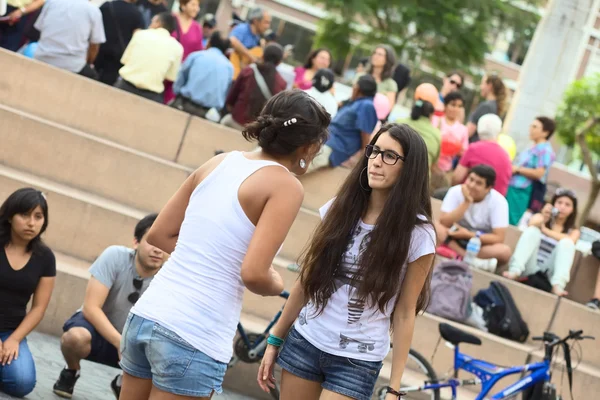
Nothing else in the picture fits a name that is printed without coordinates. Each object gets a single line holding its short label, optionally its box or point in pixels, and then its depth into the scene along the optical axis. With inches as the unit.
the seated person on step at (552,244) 398.7
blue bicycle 307.1
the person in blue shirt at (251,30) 513.0
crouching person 256.1
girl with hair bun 139.7
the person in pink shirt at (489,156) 417.7
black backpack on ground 375.9
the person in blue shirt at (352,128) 410.3
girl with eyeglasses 164.2
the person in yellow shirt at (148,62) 421.4
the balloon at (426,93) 431.5
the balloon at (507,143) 486.0
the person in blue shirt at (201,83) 423.5
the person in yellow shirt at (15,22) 437.7
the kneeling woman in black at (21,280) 248.5
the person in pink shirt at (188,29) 467.2
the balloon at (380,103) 437.4
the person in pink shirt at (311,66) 497.0
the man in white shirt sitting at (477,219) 387.9
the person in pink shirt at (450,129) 456.1
